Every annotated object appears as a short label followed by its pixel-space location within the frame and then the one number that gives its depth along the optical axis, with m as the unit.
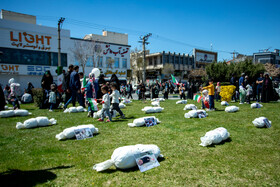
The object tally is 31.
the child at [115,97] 7.05
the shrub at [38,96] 11.53
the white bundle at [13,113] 8.31
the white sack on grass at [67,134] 4.70
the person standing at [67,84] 9.65
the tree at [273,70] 45.09
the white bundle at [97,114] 7.56
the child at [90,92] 7.79
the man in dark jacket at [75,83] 8.95
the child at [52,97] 9.75
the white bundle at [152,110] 8.75
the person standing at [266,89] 12.23
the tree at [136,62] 44.93
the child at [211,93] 8.95
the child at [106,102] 6.76
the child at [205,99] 9.42
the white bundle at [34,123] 5.99
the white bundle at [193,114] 7.15
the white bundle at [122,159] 2.93
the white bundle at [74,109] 9.24
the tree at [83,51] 32.47
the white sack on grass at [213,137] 3.92
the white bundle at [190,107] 9.27
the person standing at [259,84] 12.56
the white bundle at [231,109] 8.45
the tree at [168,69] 52.31
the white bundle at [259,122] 5.31
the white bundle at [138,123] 5.89
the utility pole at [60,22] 23.06
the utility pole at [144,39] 33.68
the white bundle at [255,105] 9.70
